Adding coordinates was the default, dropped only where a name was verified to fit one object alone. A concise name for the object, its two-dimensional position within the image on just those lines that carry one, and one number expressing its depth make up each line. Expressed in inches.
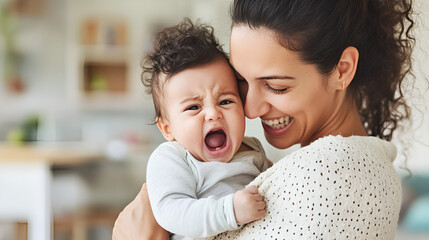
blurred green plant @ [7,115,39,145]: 222.7
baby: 45.8
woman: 41.6
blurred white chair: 170.6
